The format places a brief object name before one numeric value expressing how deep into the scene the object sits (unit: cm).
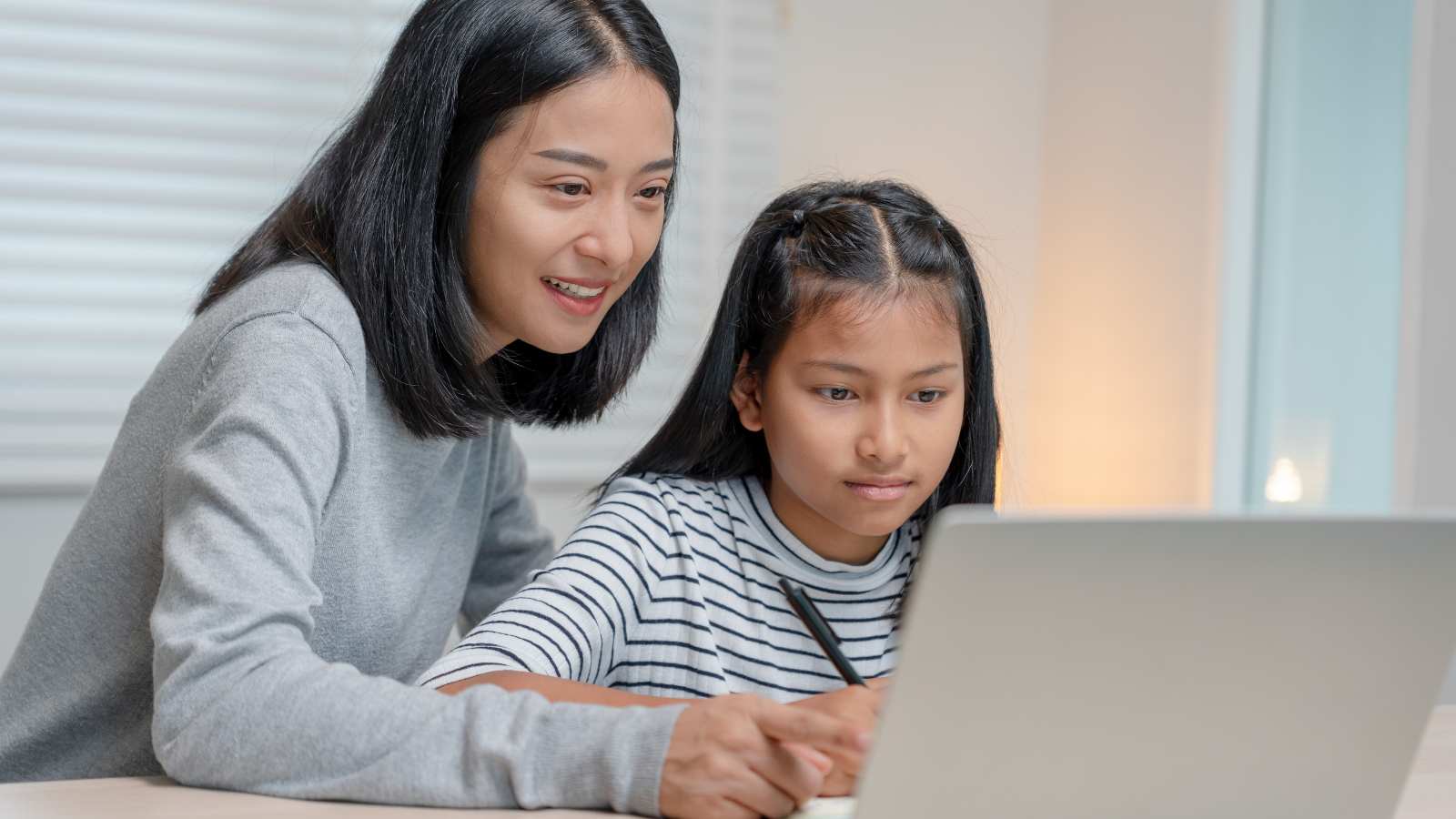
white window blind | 211
